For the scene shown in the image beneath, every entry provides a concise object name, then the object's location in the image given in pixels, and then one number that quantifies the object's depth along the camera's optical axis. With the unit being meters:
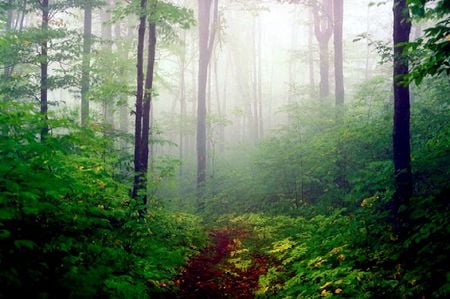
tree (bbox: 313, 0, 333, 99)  20.15
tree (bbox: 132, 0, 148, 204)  9.69
